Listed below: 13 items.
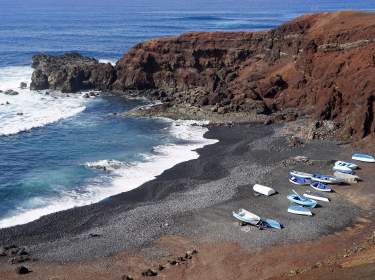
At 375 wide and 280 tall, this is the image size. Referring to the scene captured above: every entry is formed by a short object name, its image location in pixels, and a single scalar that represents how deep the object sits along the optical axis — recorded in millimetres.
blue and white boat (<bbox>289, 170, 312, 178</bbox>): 50909
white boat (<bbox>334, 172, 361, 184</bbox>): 49469
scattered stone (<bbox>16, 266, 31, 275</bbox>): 36006
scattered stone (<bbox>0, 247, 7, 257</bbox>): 38369
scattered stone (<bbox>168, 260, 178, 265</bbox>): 36938
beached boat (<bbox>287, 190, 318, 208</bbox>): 45156
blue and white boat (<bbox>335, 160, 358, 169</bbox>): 52347
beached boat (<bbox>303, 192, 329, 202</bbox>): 46444
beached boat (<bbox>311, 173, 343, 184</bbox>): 49531
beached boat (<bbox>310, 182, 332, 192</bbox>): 48316
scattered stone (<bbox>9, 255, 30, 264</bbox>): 37406
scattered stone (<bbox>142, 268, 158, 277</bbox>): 35716
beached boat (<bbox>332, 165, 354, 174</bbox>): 51188
